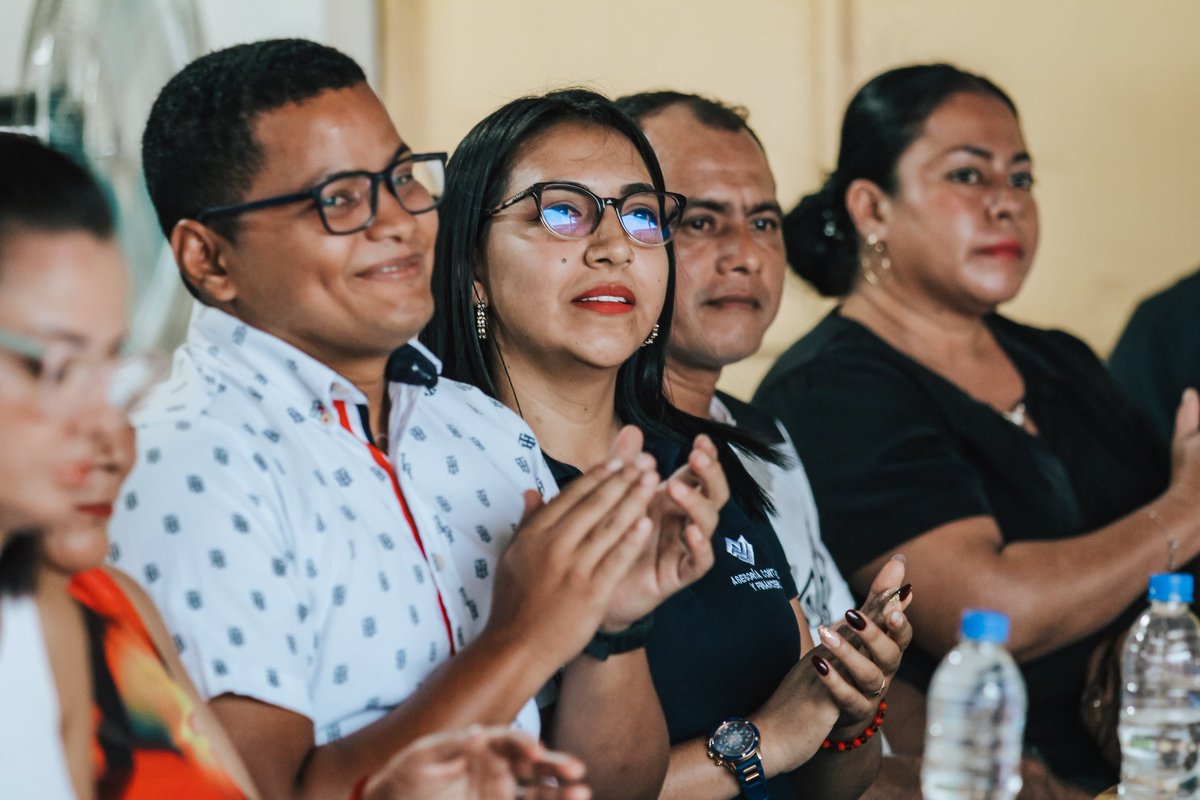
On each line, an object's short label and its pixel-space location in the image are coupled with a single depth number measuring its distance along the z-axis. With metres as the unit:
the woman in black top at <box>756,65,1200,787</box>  4.12
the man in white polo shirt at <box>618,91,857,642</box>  4.07
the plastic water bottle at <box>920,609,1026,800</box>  3.50
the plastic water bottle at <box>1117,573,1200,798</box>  3.67
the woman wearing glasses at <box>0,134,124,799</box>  3.27
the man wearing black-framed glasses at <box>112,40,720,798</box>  3.42
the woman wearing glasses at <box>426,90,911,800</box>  3.74
